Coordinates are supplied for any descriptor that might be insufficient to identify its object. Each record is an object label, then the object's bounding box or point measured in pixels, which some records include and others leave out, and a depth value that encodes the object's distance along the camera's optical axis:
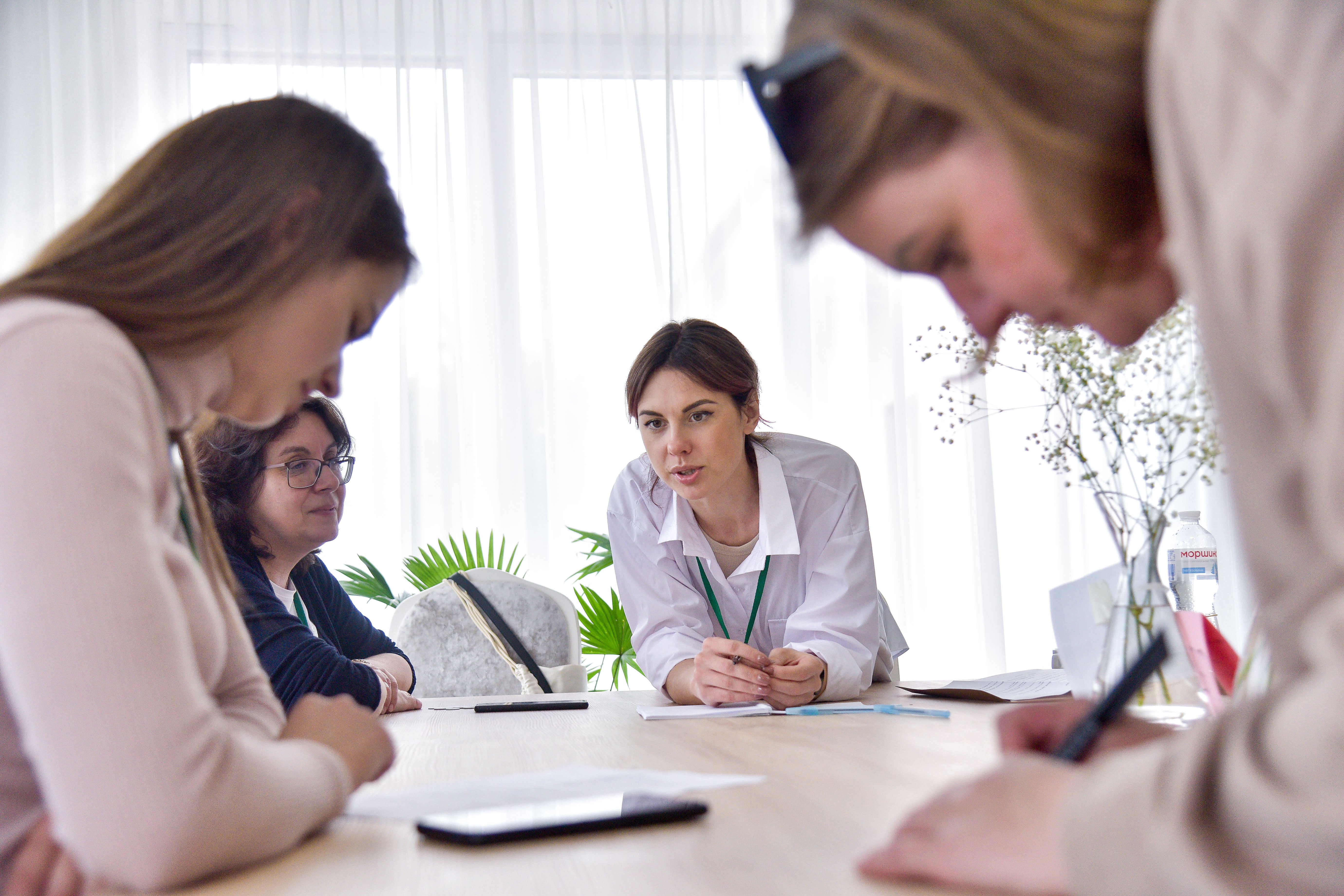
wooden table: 0.64
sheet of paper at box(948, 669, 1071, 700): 1.71
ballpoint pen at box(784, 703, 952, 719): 1.52
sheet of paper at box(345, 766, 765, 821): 0.89
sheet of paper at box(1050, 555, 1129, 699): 1.35
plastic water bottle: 2.64
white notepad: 1.64
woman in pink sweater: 0.64
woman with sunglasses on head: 0.44
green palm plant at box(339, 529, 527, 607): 3.93
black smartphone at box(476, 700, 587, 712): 1.90
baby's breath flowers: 1.23
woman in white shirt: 2.24
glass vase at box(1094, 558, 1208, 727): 1.06
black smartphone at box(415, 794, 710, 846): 0.74
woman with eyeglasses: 1.91
